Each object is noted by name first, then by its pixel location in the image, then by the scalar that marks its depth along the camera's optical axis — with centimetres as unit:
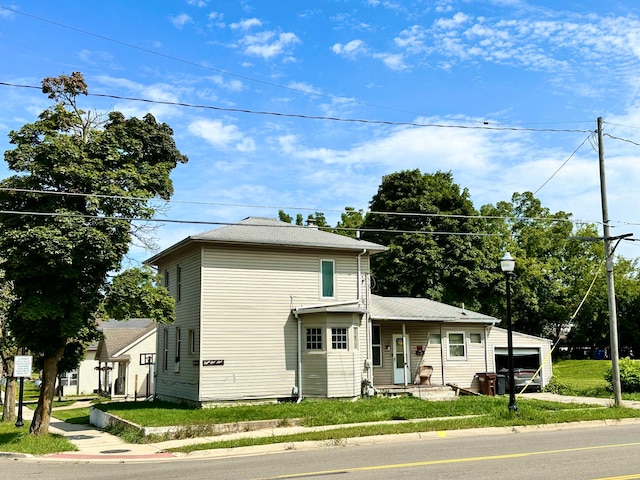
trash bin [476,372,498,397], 2769
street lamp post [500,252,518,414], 1848
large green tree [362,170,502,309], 4331
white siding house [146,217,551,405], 2323
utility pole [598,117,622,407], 2106
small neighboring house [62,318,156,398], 4053
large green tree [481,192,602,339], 5356
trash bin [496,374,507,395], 2831
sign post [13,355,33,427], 1978
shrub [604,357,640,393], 2699
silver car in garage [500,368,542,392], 2914
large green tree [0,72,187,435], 1703
